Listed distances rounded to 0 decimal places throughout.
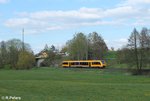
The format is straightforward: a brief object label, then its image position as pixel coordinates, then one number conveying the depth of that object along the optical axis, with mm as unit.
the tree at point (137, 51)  90562
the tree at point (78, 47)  143850
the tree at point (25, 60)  140250
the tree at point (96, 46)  146250
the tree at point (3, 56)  148888
